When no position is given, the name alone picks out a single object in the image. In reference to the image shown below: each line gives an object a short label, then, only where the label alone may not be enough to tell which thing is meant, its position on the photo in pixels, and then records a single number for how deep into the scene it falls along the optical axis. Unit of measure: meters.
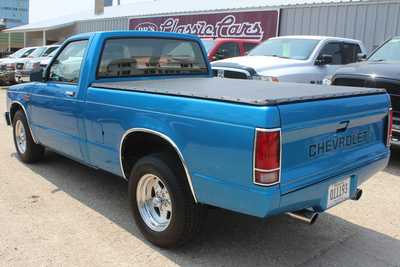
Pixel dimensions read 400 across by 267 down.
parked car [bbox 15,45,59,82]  17.30
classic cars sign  16.42
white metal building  12.94
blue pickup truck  2.91
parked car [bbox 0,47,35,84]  19.09
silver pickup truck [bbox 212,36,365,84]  8.55
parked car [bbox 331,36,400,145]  6.14
